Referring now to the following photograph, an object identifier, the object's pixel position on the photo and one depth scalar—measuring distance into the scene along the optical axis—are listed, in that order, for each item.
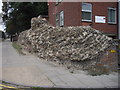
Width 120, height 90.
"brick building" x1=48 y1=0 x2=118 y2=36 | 15.22
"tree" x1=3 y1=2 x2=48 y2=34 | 29.72
